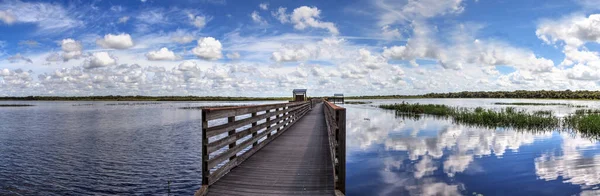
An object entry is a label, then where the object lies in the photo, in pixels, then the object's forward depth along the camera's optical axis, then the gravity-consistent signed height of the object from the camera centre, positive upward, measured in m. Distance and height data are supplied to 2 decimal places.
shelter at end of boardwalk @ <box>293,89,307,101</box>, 59.59 +0.42
